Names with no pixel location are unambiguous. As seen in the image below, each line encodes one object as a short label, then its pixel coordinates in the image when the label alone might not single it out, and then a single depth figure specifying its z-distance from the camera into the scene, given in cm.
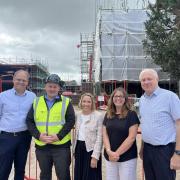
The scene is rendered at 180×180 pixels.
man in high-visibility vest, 247
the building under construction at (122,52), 1478
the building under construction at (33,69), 2866
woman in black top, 231
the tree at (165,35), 1184
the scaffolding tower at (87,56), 2590
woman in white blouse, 246
